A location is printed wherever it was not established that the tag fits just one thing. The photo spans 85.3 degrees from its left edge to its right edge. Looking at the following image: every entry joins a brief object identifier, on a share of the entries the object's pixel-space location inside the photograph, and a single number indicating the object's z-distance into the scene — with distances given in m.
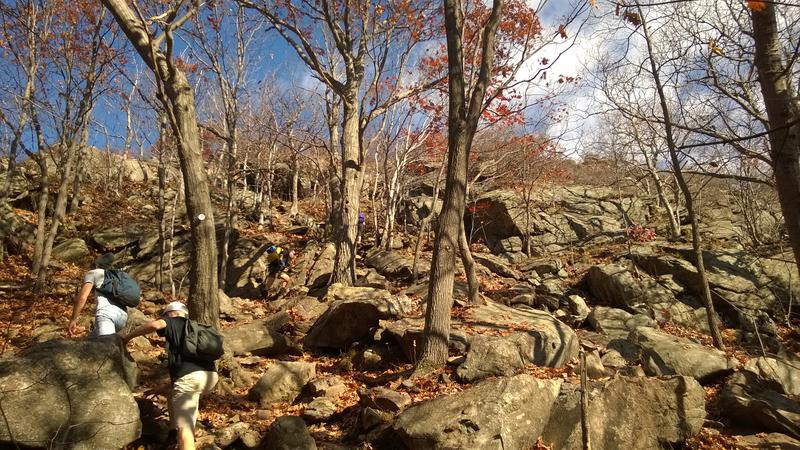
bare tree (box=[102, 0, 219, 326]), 6.04
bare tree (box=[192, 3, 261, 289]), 13.45
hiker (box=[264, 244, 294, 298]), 13.23
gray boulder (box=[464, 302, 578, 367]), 7.16
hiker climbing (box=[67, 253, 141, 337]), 5.36
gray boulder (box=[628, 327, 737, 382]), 7.00
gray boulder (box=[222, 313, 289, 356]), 7.39
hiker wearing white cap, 4.15
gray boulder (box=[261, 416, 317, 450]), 4.39
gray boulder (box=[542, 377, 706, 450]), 4.73
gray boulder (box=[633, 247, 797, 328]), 12.42
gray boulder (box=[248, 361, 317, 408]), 5.83
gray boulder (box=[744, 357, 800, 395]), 6.65
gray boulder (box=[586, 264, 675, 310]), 12.34
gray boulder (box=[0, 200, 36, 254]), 14.46
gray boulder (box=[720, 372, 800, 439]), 5.30
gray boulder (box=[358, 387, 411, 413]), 5.32
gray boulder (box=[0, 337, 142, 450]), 3.71
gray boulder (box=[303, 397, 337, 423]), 5.38
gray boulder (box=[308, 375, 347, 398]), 5.98
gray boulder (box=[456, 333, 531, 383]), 6.21
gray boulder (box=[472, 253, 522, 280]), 14.61
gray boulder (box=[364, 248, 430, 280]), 13.69
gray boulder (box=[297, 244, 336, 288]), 12.88
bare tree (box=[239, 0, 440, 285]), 10.67
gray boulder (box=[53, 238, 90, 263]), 14.71
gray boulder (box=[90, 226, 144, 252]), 15.92
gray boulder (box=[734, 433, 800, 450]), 5.00
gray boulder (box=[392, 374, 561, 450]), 4.24
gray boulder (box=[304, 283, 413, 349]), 8.02
